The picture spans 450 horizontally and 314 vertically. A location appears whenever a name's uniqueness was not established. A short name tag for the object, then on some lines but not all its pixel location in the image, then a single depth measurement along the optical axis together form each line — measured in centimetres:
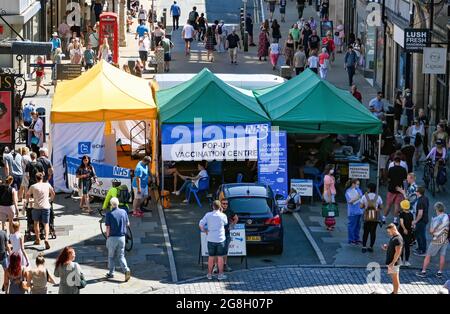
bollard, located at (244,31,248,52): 5433
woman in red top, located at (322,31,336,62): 5100
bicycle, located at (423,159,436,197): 3081
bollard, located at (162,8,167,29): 5839
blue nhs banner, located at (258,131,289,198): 2950
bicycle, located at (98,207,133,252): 2509
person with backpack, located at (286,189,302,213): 2894
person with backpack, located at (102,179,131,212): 2564
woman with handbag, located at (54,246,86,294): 2025
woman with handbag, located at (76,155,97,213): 2886
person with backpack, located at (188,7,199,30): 5706
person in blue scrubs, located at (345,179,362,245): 2573
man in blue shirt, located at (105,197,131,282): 2311
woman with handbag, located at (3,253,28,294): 2059
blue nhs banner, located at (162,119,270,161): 2925
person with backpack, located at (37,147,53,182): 2853
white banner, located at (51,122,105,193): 3020
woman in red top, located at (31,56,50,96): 4225
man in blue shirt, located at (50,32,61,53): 4738
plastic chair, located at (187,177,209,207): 2967
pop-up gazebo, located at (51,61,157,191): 2995
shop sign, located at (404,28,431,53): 3719
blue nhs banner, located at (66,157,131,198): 2919
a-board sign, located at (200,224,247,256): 2416
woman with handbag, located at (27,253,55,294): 2030
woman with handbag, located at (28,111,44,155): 3331
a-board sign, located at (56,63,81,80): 4306
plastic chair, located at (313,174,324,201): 3020
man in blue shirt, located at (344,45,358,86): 4672
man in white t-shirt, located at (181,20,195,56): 5278
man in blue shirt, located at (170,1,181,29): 5838
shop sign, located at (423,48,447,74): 3603
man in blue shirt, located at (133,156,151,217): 2847
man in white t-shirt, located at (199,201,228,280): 2309
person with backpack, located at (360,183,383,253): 2523
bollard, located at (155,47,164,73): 4819
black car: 2483
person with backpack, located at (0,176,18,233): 2547
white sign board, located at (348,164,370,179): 2958
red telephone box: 5009
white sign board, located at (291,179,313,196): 2917
